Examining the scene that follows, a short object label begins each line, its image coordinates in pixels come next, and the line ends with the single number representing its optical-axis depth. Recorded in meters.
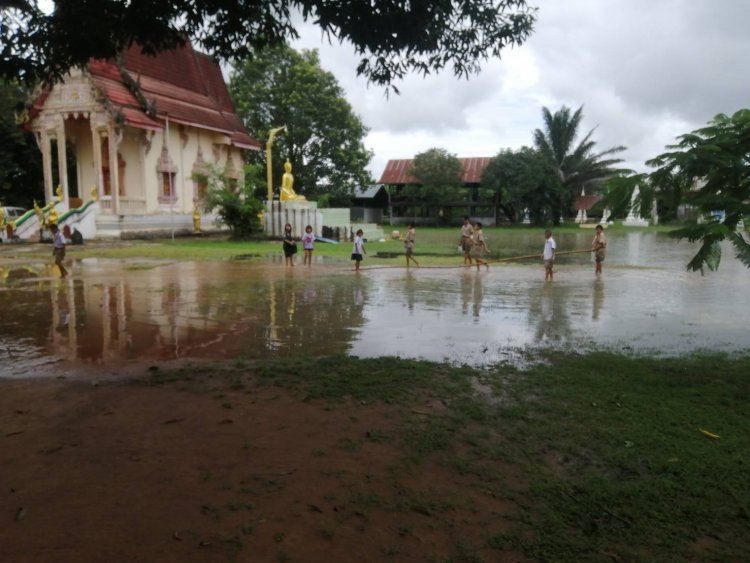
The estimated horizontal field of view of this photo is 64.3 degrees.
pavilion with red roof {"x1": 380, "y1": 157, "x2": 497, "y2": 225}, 51.41
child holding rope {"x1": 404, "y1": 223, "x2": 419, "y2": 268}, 18.41
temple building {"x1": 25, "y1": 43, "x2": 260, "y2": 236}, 26.23
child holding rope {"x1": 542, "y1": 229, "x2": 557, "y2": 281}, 14.80
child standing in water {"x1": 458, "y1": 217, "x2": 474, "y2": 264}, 18.91
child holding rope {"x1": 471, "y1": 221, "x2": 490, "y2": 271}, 18.08
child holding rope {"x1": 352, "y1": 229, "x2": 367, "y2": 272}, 17.00
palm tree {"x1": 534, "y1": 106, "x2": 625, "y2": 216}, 48.84
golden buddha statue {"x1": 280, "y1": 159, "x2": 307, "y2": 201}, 29.28
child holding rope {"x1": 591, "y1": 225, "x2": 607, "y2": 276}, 15.84
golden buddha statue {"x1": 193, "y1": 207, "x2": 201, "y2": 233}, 30.33
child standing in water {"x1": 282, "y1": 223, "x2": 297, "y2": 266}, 17.91
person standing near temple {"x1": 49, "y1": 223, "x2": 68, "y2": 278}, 14.87
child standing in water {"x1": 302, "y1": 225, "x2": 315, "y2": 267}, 18.50
